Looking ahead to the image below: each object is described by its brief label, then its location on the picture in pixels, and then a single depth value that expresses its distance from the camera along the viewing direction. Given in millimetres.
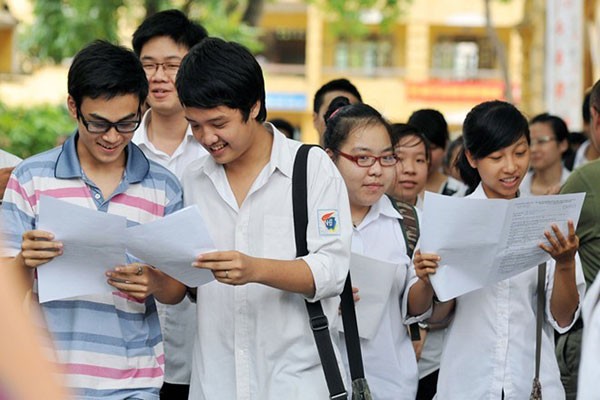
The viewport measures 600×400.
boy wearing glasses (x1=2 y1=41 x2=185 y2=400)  5912
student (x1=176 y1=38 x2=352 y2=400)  5813
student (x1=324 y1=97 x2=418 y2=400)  7136
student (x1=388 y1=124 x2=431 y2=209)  8836
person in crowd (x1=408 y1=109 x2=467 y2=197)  10602
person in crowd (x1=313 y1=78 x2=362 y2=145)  9623
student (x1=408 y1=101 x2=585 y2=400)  6808
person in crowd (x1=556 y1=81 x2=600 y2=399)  7727
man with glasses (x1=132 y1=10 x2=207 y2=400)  7195
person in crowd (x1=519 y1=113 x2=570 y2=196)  14115
